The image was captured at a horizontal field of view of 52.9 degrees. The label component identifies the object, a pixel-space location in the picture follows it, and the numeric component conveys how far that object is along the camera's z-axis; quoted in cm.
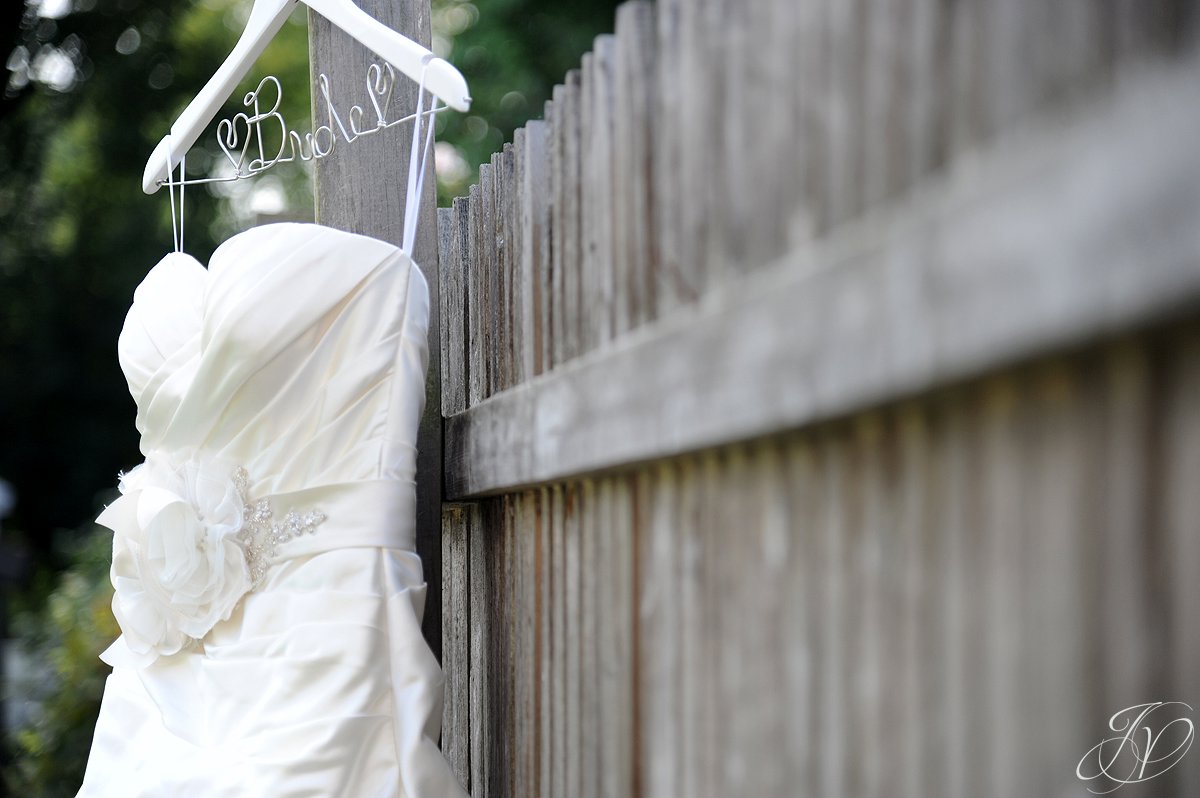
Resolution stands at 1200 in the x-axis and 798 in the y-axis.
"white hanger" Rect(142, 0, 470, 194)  176
